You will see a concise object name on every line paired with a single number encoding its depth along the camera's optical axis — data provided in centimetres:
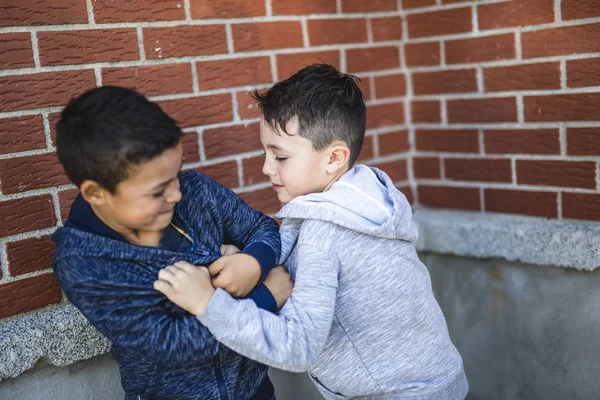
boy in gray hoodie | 189
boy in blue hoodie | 184
